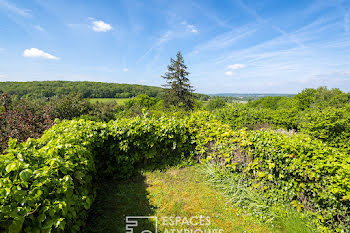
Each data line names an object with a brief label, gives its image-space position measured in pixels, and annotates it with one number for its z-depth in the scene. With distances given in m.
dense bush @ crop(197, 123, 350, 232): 2.66
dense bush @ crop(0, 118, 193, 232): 1.44
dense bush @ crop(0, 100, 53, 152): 5.40
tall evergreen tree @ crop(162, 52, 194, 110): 30.48
